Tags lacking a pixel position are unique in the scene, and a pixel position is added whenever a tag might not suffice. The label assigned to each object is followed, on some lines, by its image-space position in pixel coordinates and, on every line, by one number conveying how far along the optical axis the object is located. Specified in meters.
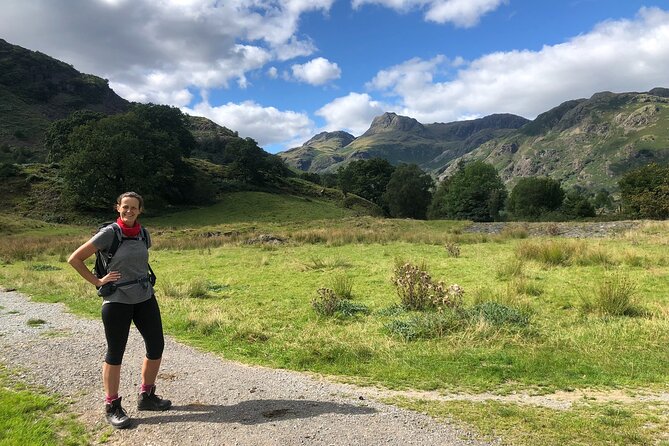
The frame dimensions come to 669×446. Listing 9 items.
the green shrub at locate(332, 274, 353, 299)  11.97
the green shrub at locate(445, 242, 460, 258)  19.86
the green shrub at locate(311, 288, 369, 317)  10.05
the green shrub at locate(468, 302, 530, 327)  8.31
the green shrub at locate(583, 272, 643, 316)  9.26
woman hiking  4.82
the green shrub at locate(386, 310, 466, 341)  8.06
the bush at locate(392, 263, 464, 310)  9.91
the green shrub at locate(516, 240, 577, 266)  16.42
